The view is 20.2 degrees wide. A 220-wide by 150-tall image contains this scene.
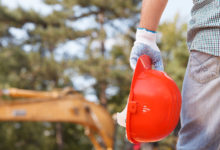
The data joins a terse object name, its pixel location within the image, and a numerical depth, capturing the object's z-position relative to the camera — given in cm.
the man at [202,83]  188
